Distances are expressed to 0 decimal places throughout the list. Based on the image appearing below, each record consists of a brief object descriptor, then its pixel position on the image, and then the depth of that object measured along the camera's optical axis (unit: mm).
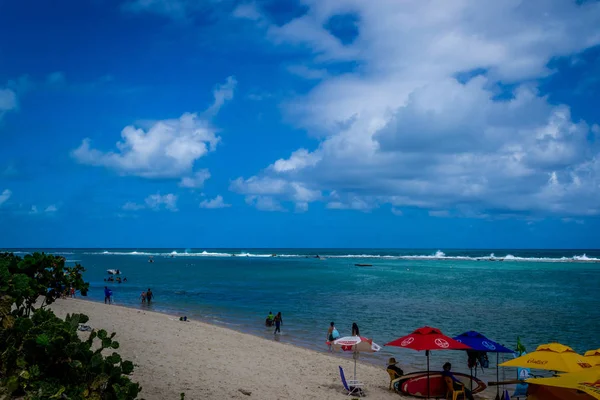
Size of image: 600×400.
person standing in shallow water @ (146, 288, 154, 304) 39625
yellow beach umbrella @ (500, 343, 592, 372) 11594
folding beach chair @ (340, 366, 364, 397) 15070
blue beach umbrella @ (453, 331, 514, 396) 13914
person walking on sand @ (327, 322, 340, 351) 22975
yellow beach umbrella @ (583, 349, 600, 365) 12062
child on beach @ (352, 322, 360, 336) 22620
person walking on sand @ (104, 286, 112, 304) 38266
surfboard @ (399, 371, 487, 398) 15133
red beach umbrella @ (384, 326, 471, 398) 13453
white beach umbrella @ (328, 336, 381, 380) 15469
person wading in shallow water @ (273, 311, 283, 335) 27156
